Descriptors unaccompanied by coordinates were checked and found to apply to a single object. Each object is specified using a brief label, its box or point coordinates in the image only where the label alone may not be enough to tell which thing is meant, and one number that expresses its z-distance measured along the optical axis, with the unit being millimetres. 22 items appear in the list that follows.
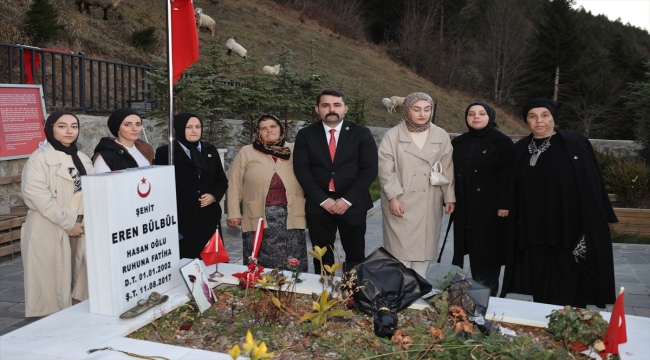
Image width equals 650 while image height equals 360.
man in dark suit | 4938
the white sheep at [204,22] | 26109
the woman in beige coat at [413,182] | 4984
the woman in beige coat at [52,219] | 4230
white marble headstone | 3307
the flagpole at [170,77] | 4609
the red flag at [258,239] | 3768
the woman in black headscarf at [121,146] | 4512
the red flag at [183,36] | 5133
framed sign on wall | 7582
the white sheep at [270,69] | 22922
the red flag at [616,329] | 2896
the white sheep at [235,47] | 26491
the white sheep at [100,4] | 19375
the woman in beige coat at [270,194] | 4980
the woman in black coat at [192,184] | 4984
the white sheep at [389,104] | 27047
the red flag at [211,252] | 3896
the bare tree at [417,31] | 41656
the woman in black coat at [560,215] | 4406
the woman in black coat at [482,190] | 4914
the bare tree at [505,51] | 42438
